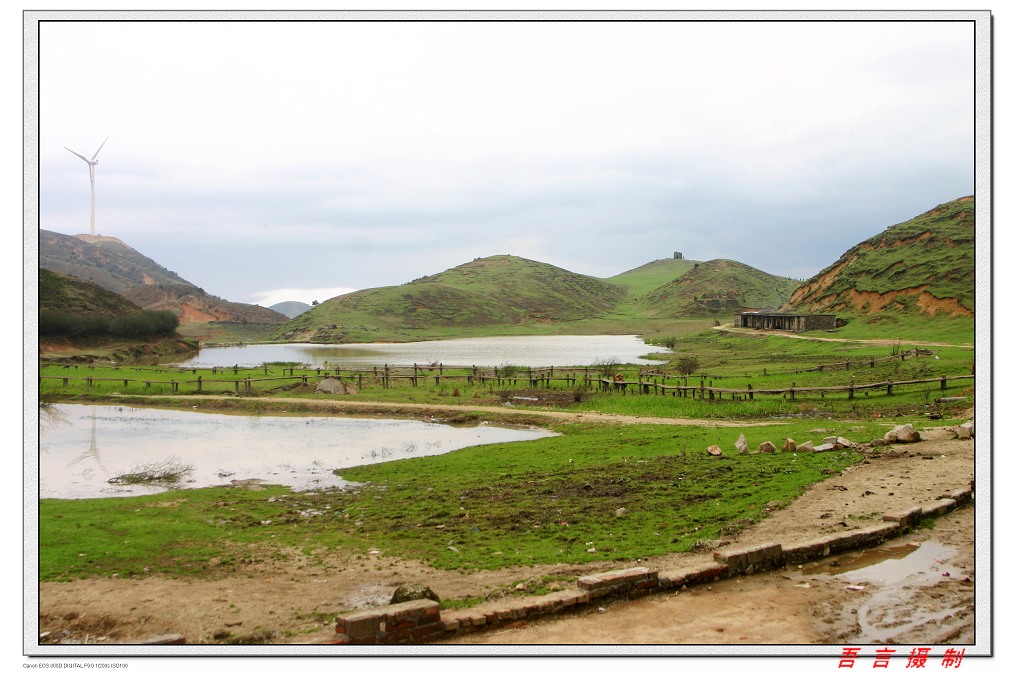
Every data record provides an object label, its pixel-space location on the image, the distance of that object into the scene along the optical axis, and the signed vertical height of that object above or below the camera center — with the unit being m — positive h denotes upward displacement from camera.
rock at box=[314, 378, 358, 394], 37.34 -2.91
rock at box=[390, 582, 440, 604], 7.67 -2.89
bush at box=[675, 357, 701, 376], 43.86 -2.07
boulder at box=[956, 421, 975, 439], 16.43 -2.28
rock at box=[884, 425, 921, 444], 16.45 -2.41
